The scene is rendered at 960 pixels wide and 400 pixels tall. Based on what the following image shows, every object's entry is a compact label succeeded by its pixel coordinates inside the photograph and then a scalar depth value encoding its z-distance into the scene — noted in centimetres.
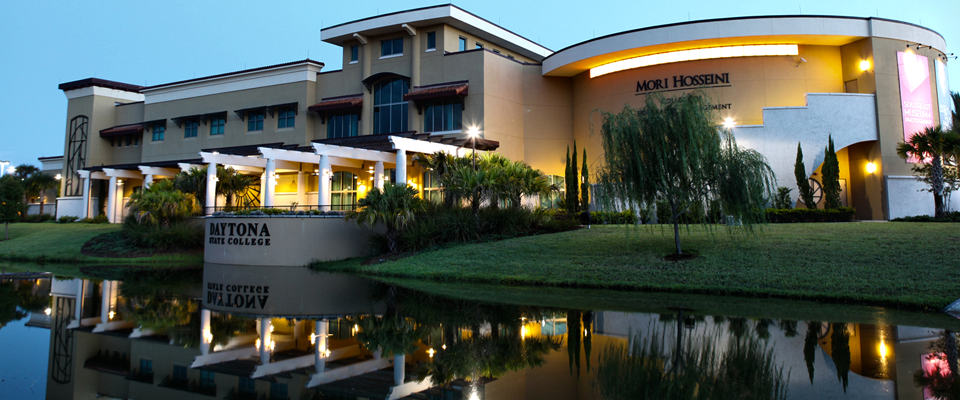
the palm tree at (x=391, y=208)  2295
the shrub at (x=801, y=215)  2481
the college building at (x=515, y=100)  2730
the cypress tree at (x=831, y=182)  2600
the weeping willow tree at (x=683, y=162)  1620
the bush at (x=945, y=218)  2227
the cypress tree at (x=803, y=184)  2591
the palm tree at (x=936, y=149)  2350
